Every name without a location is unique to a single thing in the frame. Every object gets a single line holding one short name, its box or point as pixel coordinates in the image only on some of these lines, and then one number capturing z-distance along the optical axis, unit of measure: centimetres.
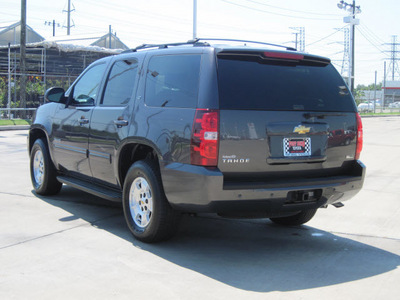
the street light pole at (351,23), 4556
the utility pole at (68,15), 6399
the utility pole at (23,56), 2526
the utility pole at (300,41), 8748
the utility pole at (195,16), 2796
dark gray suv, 449
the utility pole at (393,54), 10904
